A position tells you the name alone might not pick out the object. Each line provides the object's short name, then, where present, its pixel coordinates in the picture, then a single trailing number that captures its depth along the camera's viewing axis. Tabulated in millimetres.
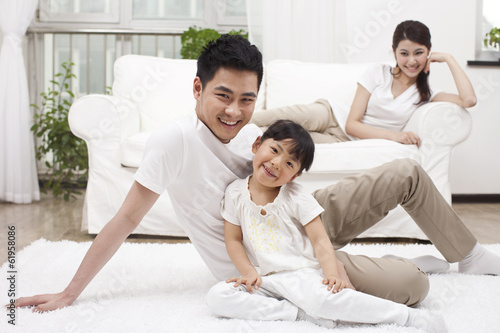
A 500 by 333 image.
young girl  1108
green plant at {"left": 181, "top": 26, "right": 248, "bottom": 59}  3160
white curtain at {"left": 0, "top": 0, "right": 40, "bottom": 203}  3072
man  1193
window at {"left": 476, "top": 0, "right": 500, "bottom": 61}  3508
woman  2299
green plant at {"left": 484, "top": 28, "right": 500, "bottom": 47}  3385
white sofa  2150
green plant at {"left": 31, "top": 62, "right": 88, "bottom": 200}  3186
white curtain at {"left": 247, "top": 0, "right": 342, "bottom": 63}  3303
